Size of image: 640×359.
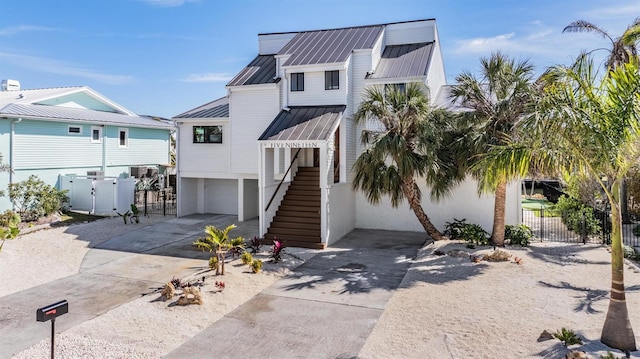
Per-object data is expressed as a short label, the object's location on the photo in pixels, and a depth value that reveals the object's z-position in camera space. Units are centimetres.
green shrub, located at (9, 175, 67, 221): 1944
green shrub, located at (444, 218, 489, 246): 1536
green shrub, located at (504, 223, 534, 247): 1517
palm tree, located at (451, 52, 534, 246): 1379
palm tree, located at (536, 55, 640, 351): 672
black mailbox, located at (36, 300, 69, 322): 593
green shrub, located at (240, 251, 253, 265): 1236
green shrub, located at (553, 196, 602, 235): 1589
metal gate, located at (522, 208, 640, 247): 1552
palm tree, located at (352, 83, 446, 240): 1453
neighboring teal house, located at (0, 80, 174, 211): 2067
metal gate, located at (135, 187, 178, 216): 2353
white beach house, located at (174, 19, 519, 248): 1670
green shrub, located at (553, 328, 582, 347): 688
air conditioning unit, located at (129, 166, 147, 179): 2717
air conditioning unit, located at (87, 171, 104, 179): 2473
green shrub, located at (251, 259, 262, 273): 1183
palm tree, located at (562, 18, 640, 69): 1667
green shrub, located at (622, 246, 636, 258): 1321
